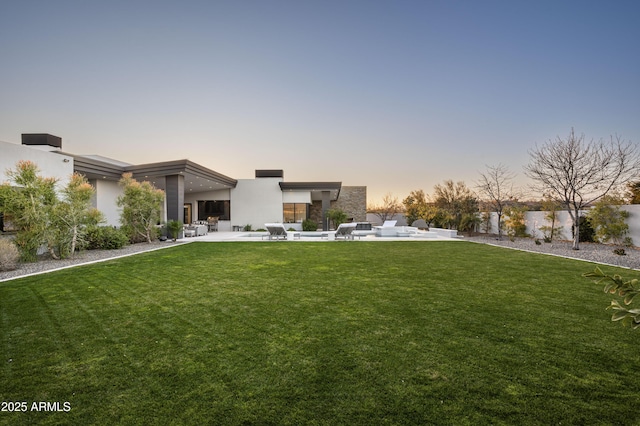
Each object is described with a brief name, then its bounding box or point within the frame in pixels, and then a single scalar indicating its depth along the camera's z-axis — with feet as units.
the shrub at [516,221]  49.96
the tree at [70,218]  29.68
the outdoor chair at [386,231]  56.90
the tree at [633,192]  47.69
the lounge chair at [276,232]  46.68
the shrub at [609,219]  37.96
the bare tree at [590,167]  39.29
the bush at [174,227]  46.39
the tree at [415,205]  68.95
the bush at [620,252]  30.34
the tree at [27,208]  27.37
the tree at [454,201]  61.52
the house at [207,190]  39.19
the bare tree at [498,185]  55.62
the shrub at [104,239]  36.76
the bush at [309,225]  66.23
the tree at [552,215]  45.62
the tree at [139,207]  42.16
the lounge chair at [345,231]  45.98
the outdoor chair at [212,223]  73.56
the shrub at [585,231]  42.39
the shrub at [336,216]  69.15
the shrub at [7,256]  23.88
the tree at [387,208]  100.29
